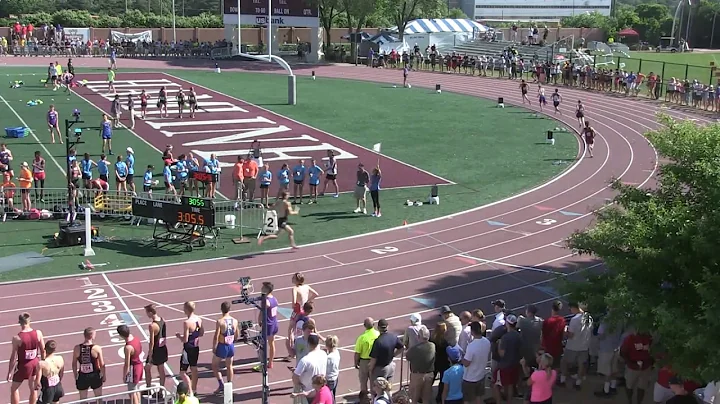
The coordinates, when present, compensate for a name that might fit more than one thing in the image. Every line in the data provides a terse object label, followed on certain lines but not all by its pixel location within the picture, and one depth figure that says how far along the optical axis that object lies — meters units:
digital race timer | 20.81
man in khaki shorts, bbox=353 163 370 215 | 24.55
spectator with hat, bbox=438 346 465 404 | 11.84
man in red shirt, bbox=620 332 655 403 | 12.05
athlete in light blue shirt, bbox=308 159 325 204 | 25.91
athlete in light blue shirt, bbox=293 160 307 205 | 25.66
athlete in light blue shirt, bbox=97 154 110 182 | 25.36
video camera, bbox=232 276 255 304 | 11.62
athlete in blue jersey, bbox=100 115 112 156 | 30.73
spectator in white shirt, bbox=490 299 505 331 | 12.88
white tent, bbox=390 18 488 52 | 70.75
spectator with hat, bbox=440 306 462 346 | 12.59
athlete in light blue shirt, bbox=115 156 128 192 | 25.14
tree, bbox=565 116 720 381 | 10.04
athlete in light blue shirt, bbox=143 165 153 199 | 24.59
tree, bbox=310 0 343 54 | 67.06
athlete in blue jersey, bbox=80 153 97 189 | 25.06
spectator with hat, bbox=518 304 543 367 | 12.41
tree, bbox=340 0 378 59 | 67.44
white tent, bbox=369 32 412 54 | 69.44
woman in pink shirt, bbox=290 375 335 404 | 10.29
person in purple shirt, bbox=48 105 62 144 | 32.53
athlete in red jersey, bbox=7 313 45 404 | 11.97
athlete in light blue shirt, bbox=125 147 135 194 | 25.45
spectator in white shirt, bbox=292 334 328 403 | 11.37
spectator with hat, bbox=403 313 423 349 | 12.42
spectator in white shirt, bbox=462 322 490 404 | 11.97
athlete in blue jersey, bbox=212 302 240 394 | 12.73
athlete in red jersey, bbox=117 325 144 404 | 12.10
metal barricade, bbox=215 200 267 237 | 23.09
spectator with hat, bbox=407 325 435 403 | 11.80
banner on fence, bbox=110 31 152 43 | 74.35
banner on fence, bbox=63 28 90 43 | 72.69
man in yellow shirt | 12.25
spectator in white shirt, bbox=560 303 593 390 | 13.03
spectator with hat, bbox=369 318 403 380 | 12.00
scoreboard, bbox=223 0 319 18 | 60.34
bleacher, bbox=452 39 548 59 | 64.82
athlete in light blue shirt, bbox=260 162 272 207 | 25.00
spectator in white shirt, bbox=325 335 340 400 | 11.75
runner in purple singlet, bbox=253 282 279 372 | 13.69
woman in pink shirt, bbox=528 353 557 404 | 11.17
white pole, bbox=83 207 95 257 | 20.47
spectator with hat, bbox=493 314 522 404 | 12.23
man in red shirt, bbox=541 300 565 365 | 12.70
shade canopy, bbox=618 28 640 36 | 89.44
